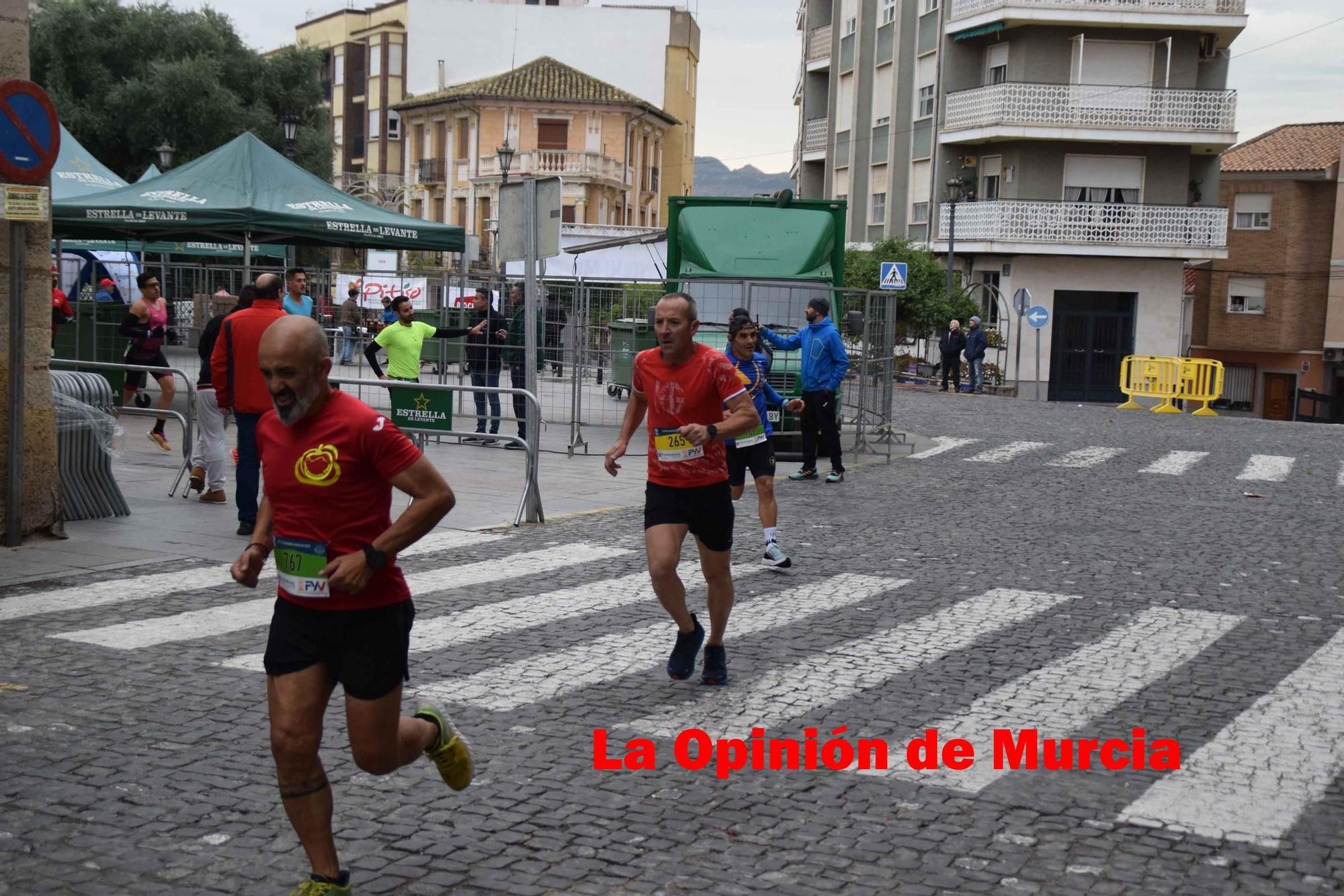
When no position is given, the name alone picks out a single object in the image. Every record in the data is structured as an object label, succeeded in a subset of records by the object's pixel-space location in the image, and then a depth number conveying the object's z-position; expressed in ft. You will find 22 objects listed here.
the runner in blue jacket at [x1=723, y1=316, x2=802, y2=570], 32.19
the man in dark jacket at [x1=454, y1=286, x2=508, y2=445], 59.36
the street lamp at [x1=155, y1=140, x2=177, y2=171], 100.83
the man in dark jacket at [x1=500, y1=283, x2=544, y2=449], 57.82
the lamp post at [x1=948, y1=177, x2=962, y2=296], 131.95
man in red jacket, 32.73
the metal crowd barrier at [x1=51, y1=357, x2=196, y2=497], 40.93
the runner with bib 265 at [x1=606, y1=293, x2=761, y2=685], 22.08
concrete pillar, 32.09
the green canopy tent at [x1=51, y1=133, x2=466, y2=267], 58.54
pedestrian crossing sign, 104.98
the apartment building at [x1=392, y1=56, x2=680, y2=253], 215.72
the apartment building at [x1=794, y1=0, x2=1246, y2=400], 138.21
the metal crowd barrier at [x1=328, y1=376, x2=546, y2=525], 37.93
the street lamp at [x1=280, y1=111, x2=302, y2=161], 96.22
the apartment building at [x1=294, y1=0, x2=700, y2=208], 237.25
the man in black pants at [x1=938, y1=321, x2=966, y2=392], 109.09
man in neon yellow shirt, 53.78
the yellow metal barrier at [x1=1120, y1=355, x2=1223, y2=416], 97.40
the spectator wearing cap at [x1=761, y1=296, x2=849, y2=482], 47.98
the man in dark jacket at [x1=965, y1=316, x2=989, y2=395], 110.83
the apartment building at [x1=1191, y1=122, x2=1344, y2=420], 164.25
